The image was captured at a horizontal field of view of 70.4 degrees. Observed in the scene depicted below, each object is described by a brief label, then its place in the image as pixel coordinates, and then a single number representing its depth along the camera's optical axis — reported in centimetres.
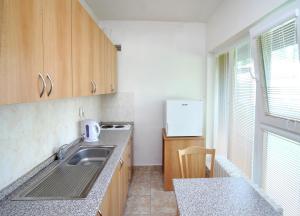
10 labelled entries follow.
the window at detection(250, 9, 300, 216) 146
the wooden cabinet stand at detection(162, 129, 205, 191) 311
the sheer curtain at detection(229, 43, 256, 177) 229
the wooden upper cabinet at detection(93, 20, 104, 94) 212
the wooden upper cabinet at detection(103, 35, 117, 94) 268
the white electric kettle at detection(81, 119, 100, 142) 250
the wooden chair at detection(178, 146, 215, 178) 218
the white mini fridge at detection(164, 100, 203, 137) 309
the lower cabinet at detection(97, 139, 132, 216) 146
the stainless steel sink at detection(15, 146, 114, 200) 132
